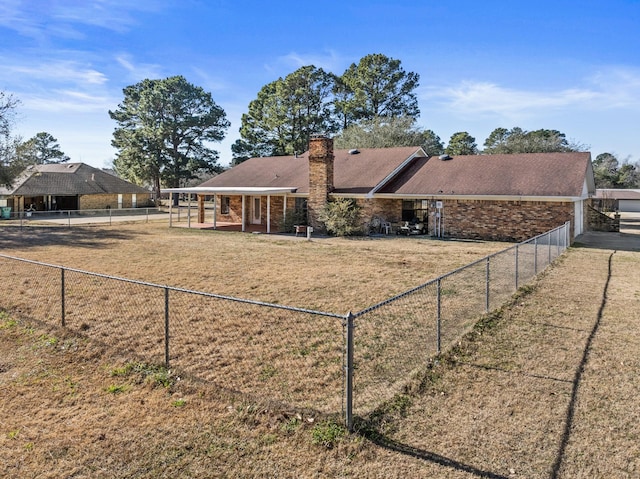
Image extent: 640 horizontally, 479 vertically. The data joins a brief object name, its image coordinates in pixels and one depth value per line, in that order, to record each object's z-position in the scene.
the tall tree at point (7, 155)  29.22
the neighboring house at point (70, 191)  39.03
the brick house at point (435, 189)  20.64
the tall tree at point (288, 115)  50.94
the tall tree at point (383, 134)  41.72
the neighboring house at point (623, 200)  46.01
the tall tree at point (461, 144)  65.81
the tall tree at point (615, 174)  67.38
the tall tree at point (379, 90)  51.94
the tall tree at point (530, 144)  44.47
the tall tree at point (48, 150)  87.67
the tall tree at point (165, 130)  50.34
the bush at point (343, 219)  22.80
